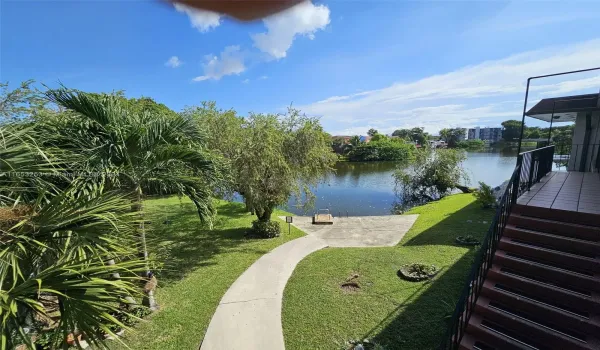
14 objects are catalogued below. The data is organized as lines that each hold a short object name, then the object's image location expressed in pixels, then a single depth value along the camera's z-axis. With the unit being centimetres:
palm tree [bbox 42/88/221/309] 423
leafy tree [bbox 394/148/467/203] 2108
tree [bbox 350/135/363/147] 5848
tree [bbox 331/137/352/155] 5574
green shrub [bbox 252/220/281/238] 1060
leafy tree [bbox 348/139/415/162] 5284
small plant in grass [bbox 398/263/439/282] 642
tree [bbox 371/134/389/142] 6502
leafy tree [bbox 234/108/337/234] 933
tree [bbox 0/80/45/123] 428
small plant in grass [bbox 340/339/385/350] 421
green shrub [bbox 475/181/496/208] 1342
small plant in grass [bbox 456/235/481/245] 851
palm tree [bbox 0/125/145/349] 198
